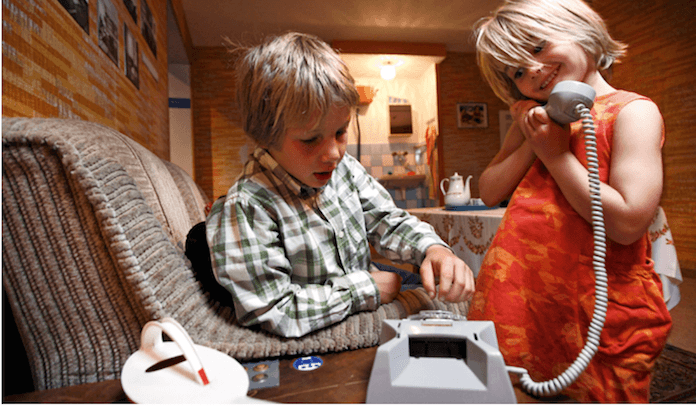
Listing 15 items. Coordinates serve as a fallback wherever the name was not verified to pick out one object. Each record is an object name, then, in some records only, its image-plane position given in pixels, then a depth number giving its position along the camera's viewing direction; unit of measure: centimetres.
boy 61
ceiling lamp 457
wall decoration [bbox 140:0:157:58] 209
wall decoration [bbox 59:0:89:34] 106
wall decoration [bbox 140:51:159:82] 208
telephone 38
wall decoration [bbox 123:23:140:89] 172
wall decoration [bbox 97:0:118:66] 134
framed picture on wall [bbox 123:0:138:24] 174
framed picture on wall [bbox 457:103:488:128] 495
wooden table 44
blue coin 52
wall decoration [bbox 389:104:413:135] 493
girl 58
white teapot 217
